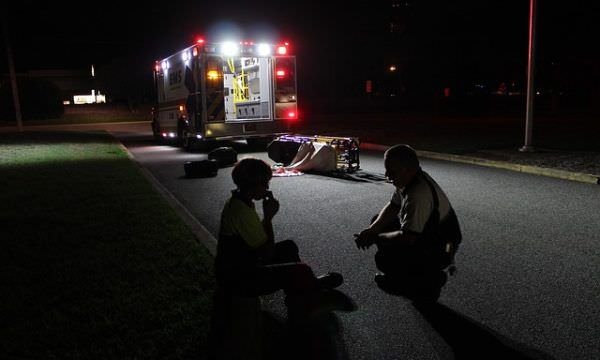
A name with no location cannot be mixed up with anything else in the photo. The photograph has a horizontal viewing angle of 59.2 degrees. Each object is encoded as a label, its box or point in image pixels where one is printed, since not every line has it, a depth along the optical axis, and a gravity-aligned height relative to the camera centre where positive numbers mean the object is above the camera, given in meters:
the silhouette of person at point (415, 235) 3.93 -1.00
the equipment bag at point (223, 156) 13.52 -1.23
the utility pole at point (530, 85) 13.84 +0.38
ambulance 16.03 +0.54
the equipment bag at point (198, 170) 11.83 -1.36
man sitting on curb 3.37 -0.94
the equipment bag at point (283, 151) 13.30 -1.13
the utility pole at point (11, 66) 30.17 +2.79
